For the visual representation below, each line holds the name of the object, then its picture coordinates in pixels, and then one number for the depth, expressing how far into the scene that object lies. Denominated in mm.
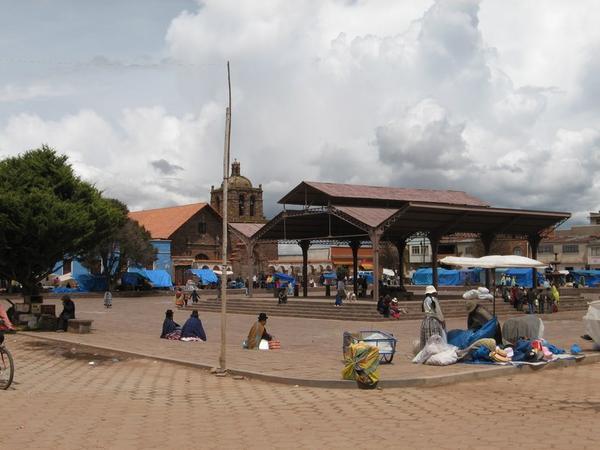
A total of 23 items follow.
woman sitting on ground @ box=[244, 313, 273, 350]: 15445
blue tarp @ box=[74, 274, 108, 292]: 51906
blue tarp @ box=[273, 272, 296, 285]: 53406
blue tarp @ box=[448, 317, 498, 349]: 12766
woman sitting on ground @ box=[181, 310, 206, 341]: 17391
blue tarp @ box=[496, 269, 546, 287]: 51753
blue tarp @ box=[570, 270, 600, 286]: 57438
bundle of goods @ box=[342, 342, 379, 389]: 10133
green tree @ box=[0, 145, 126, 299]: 21891
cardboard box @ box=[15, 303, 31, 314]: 20922
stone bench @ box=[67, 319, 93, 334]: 19359
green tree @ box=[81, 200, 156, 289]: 49875
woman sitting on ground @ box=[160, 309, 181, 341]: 17770
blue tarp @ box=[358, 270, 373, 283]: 61156
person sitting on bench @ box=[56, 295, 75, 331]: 19875
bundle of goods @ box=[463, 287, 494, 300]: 16109
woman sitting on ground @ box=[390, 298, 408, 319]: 26547
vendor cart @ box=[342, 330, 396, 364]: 12352
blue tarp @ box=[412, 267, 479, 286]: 61188
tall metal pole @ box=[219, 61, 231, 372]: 11188
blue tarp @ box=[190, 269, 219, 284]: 59625
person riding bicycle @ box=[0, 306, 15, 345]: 9891
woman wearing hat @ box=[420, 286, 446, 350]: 12648
